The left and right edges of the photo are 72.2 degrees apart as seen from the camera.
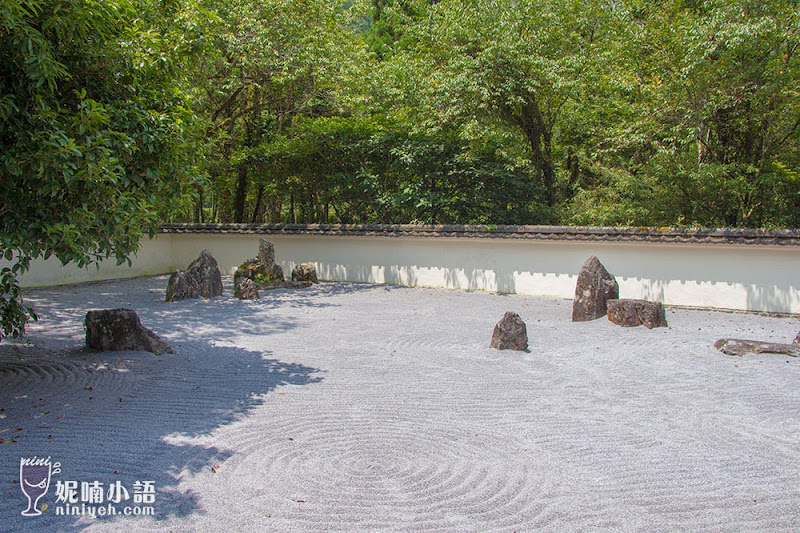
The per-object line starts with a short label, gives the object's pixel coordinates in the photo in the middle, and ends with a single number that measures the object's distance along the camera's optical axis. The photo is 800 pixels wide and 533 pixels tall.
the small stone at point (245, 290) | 12.91
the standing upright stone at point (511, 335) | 8.12
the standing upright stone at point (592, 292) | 10.38
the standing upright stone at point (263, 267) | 14.95
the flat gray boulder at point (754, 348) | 7.66
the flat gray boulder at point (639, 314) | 9.66
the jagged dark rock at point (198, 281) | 12.59
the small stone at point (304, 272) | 15.94
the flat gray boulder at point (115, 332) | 7.21
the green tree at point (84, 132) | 4.03
